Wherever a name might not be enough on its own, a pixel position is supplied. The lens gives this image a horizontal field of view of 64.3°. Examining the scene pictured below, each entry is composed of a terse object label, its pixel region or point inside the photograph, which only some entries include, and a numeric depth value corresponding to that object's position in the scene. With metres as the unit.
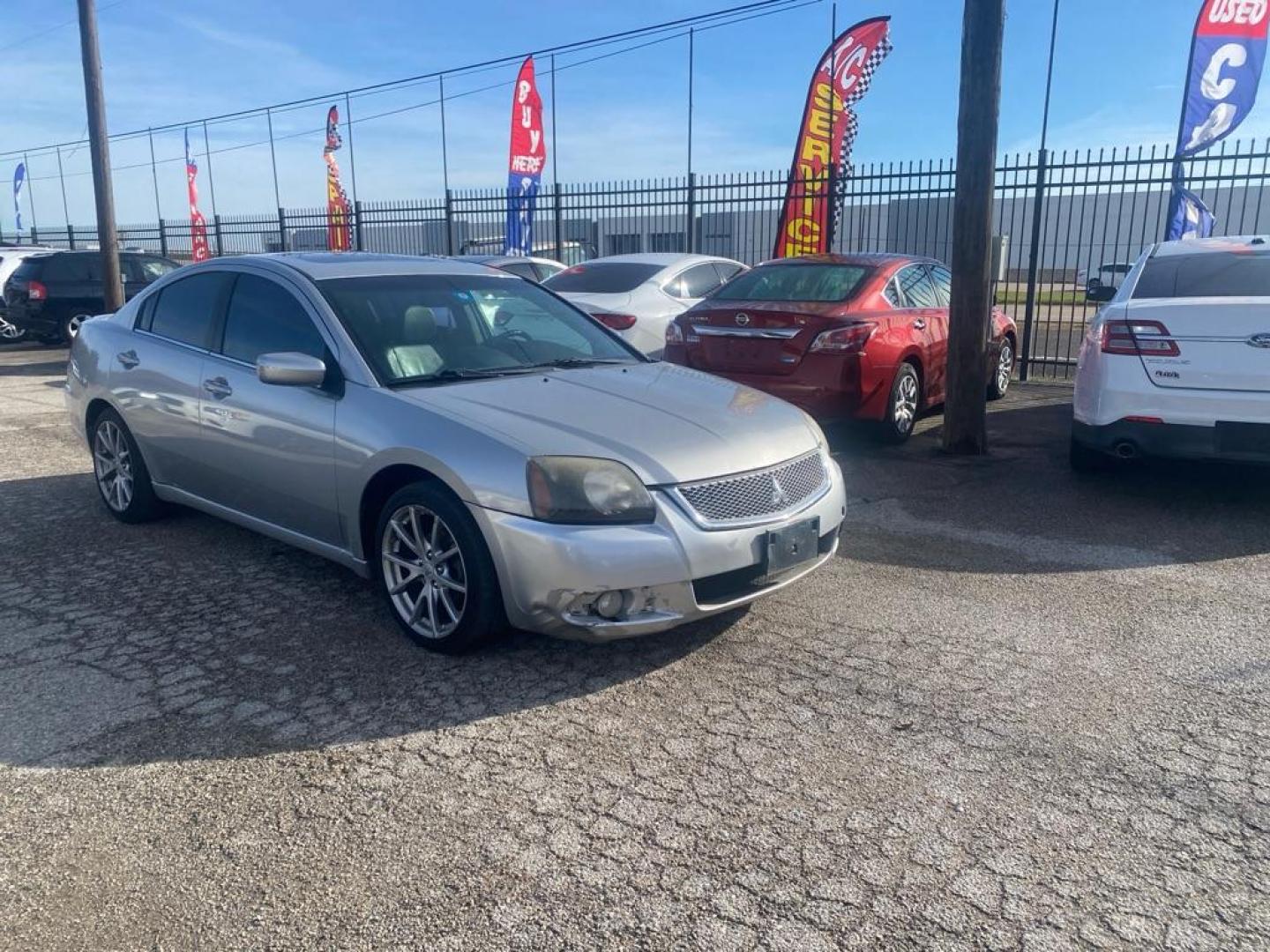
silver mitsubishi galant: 3.59
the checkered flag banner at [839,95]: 15.57
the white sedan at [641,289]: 9.70
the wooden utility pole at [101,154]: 14.13
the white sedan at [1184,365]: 5.55
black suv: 16.23
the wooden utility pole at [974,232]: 7.30
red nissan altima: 7.32
